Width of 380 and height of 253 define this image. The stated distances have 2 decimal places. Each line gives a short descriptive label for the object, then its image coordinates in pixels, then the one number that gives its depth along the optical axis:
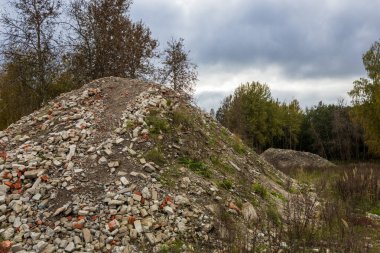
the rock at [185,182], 7.50
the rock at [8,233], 6.17
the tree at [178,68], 23.86
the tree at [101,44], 18.53
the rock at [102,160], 7.65
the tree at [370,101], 29.30
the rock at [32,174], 7.42
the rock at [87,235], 5.89
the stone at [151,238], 5.94
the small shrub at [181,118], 9.66
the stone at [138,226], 6.10
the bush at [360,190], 10.16
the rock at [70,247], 5.75
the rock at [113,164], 7.50
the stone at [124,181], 7.03
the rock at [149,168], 7.58
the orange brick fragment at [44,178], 7.27
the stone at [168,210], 6.59
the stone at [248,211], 7.29
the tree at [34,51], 17.64
